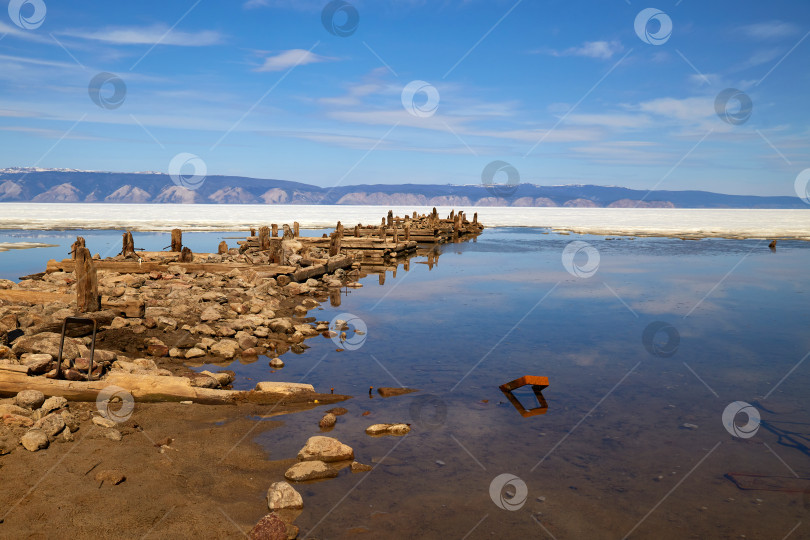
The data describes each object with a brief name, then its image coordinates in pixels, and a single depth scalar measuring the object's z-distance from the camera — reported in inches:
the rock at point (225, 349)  454.9
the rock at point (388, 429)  312.0
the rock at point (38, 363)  315.9
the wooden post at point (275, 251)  808.3
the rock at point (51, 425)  275.6
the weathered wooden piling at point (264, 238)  1023.6
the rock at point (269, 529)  210.7
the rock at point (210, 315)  536.9
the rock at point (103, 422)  292.8
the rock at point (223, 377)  380.5
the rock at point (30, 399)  291.9
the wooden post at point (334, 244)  1098.1
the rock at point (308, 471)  260.4
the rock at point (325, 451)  277.1
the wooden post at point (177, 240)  985.5
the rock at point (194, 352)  442.8
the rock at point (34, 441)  261.7
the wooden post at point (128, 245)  927.0
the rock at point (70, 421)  284.4
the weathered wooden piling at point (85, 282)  472.4
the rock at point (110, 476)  242.2
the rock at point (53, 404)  294.4
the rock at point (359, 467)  269.9
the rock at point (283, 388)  355.9
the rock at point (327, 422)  317.1
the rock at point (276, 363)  431.8
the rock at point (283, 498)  234.2
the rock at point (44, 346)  353.1
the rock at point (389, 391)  372.8
